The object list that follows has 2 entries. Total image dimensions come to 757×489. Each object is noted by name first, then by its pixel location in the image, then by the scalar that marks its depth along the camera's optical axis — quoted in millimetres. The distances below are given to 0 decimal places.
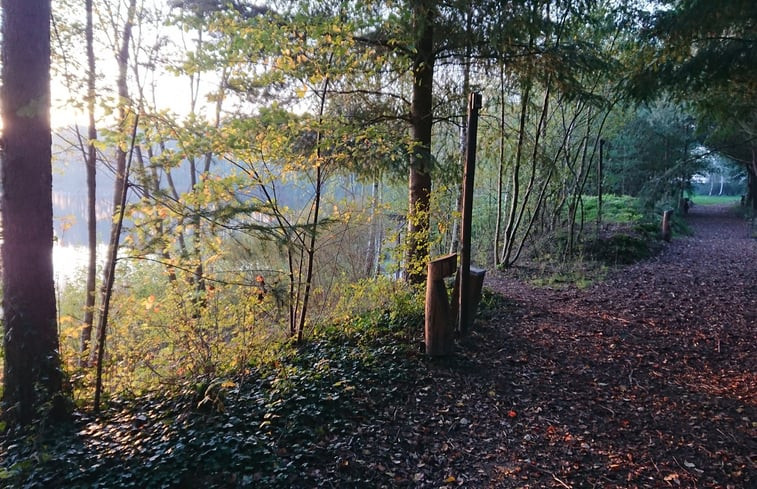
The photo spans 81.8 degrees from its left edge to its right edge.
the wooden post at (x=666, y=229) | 12430
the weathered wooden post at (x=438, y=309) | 4348
